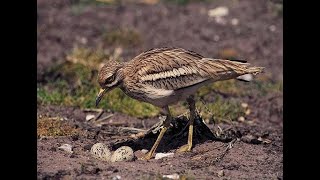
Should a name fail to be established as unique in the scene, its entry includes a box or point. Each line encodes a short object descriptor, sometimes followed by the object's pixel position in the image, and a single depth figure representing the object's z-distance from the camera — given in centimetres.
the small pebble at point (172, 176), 1452
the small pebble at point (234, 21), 3056
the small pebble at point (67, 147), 1659
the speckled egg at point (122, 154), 1586
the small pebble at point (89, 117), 2063
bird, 1633
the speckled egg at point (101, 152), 1603
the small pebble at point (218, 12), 3148
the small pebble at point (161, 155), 1645
